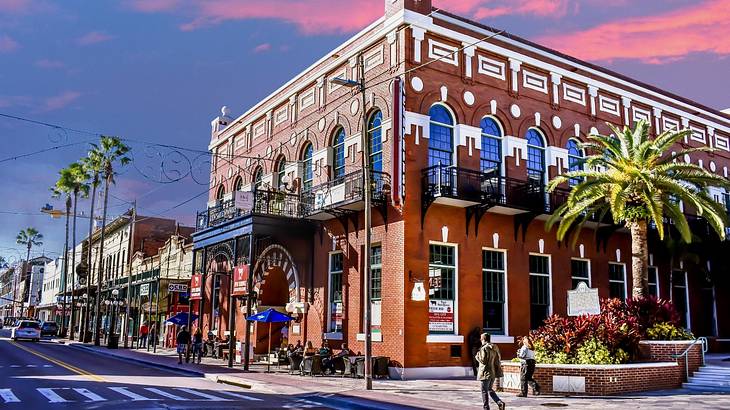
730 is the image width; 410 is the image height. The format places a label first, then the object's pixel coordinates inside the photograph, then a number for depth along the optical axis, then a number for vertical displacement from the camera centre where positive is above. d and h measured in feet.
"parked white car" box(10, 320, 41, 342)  175.87 -6.98
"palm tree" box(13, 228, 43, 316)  380.58 +40.19
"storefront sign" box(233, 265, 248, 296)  85.81 +3.51
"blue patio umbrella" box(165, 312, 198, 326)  114.42 -2.15
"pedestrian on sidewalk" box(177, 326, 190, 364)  96.37 -5.06
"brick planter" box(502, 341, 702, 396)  55.47 -5.60
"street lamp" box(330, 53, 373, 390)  60.85 +4.73
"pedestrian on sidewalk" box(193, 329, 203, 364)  95.09 -5.54
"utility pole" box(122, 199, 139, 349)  136.87 +12.91
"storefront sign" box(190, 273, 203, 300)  101.30 +3.13
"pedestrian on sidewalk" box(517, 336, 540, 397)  56.44 -5.18
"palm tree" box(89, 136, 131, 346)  164.35 +37.96
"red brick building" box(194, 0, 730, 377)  76.02 +13.63
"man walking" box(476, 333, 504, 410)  45.31 -4.06
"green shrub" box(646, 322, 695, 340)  64.39 -2.00
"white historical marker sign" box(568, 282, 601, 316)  63.10 +0.89
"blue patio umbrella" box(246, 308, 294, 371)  84.02 -1.19
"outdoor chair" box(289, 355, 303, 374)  80.95 -6.71
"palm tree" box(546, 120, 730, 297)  71.36 +13.86
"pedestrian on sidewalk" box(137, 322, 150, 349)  146.30 -6.48
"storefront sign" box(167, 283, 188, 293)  121.29 +3.53
